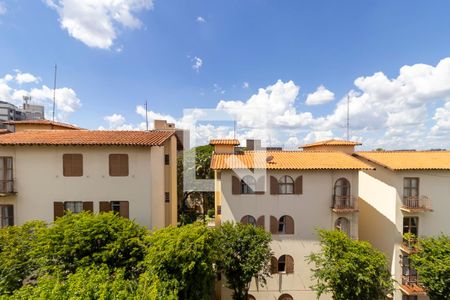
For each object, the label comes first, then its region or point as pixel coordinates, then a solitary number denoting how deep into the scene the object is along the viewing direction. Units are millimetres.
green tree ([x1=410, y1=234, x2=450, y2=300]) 12891
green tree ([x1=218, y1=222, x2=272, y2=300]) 13039
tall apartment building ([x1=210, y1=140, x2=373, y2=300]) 15203
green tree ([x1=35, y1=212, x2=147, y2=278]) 10914
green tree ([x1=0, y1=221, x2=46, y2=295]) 10023
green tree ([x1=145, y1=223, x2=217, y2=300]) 10461
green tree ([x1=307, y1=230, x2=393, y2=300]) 12211
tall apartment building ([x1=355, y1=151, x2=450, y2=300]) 15797
